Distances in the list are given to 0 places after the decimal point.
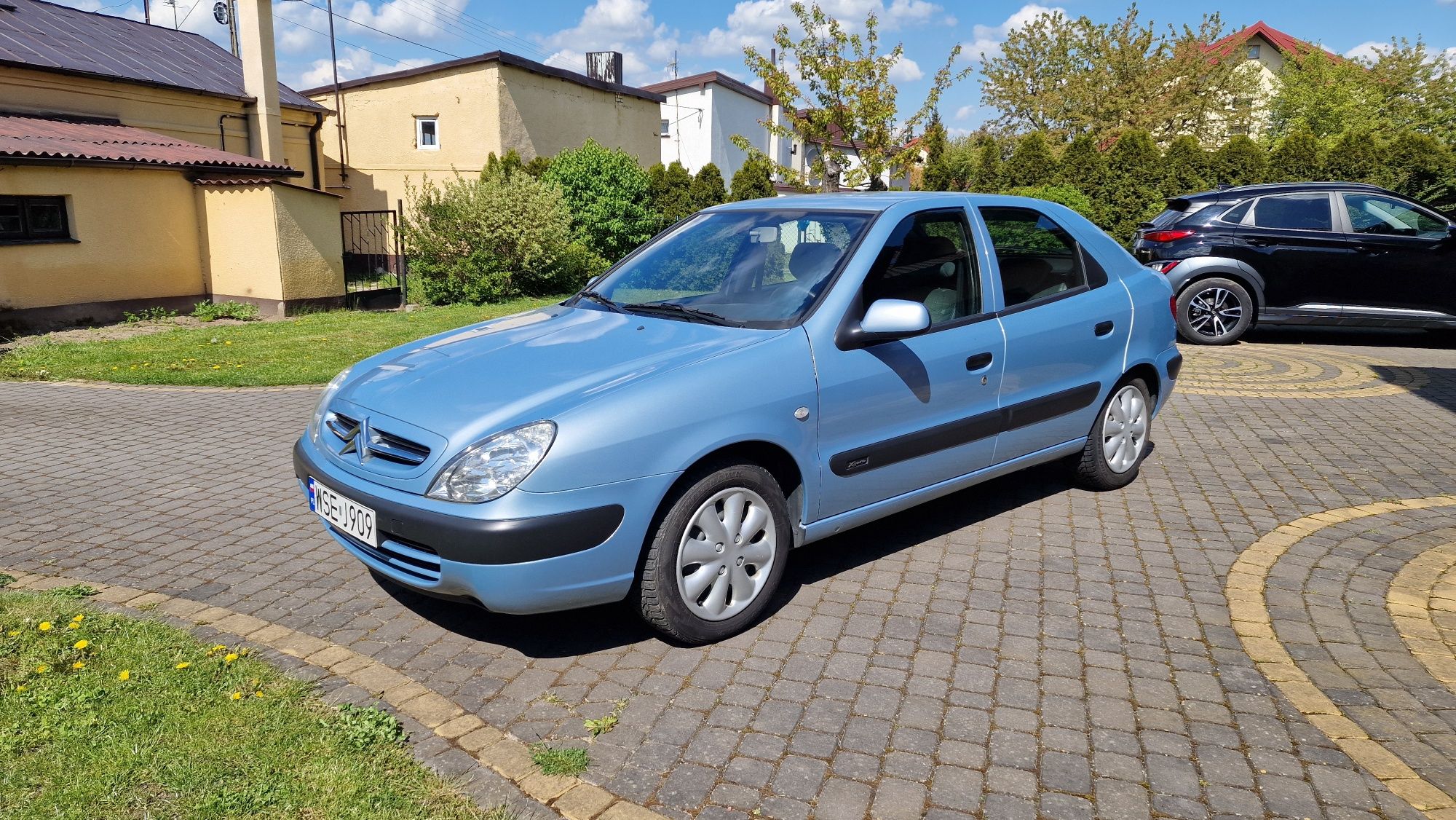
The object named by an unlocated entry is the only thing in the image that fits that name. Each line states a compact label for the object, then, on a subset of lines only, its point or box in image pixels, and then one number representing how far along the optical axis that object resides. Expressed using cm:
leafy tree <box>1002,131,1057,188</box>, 1977
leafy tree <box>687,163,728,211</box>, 2077
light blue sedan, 342
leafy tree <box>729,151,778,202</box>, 2075
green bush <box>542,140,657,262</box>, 1872
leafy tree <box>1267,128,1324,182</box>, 1770
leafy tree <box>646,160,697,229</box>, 2091
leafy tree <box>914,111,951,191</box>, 2053
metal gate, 1644
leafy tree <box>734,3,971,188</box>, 1936
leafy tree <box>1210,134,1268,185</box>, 1803
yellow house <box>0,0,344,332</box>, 1292
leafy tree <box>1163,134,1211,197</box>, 1834
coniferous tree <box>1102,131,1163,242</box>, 1869
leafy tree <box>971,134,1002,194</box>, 2034
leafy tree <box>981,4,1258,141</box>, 3694
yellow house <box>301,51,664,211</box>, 2369
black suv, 1076
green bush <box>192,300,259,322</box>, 1433
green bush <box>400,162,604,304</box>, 1619
